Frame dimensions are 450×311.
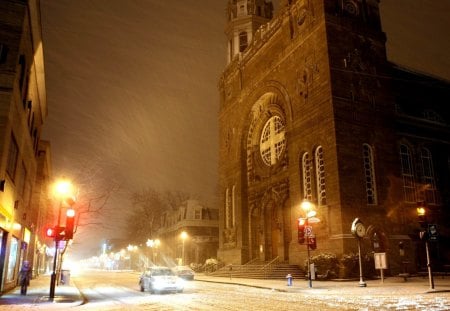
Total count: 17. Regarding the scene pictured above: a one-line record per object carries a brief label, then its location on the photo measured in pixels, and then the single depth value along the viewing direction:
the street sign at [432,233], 19.70
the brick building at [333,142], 29.12
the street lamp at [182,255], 57.73
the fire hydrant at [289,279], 22.84
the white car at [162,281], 19.50
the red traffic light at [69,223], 15.52
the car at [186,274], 34.35
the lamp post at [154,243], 56.25
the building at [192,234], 59.03
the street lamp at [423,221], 19.50
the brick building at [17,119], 17.99
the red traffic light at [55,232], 15.70
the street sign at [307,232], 22.67
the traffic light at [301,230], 22.61
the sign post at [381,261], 22.51
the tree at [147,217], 64.56
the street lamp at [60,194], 15.96
